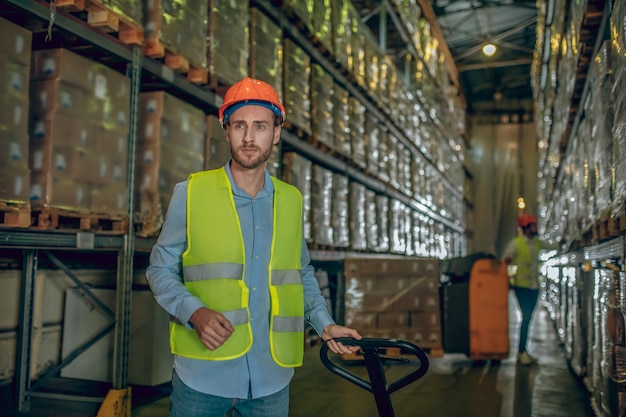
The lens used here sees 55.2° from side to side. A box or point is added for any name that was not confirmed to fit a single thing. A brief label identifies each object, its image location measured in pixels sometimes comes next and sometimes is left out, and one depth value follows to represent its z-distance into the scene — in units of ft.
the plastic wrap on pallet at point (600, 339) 11.22
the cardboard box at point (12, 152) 10.63
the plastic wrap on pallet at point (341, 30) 26.13
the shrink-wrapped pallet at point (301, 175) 21.57
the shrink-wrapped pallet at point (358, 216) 28.14
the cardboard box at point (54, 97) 11.89
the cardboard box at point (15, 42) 10.71
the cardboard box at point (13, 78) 10.64
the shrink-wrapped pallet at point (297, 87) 21.65
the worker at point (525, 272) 22.13
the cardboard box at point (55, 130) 11.78
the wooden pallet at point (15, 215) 10.80
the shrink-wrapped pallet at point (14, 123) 10.65
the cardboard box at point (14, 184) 10.64
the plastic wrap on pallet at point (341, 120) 26.24
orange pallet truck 21.33
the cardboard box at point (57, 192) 11.65
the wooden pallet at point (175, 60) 14.24
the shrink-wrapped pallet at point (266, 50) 19.30
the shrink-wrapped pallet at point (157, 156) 14.69
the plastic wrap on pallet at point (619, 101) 9.56
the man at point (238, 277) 5.94
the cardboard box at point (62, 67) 12.09
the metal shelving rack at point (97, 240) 11.43
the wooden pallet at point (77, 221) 11.62
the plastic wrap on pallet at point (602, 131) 12.01
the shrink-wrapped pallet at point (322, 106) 23.80
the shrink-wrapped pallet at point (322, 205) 23.48
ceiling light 56.02
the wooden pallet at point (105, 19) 12.00
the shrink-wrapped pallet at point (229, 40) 16.67
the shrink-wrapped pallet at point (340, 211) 25.63
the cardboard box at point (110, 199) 12.78
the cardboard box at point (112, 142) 12.86
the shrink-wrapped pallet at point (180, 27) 14.32
